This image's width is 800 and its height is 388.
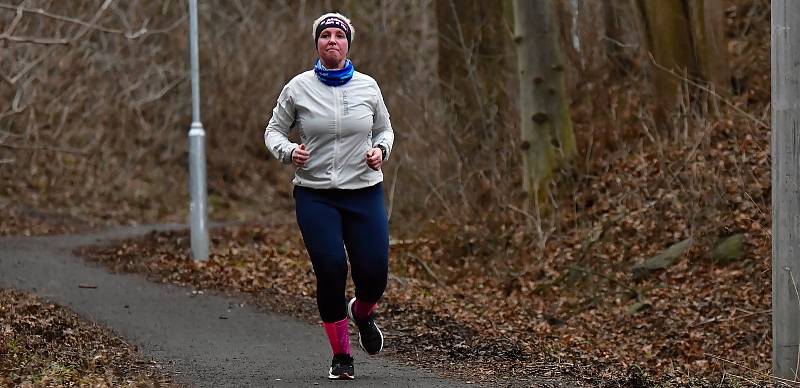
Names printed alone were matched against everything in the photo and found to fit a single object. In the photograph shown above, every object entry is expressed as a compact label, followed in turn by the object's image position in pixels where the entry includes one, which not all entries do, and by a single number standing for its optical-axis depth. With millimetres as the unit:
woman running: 15242
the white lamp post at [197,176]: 29875
